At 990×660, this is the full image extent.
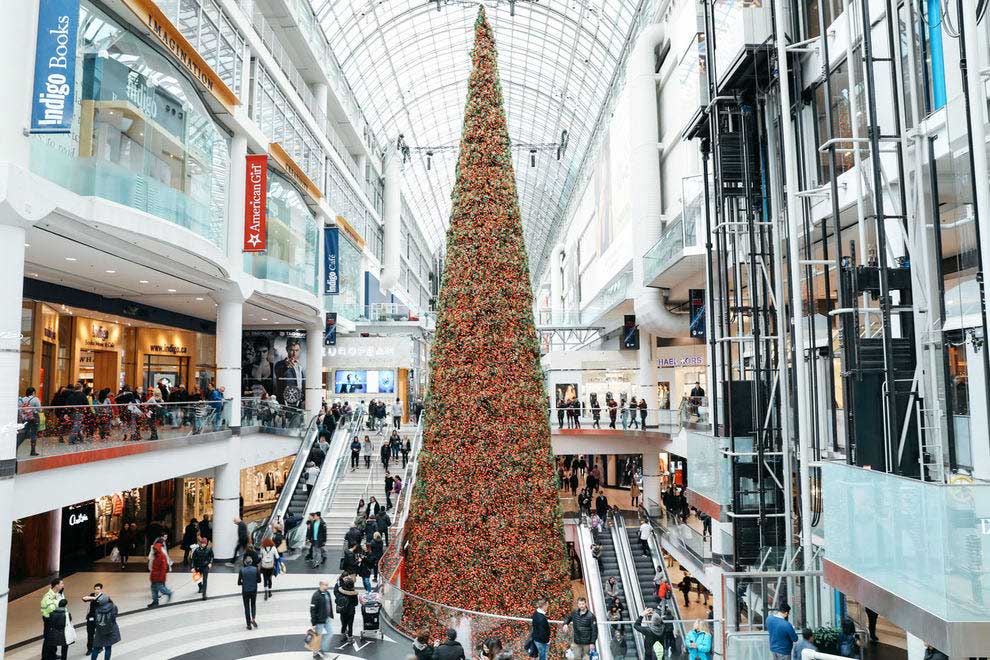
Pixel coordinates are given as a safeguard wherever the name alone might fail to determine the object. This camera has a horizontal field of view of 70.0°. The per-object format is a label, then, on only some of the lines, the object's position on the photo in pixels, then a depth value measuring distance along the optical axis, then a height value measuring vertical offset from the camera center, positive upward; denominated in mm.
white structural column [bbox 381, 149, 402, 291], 48281 +11417
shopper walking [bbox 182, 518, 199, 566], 18141 -3873
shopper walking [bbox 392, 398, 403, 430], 28250 -1218
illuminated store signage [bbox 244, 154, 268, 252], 20562 +5343
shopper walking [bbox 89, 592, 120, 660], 11008 -3704
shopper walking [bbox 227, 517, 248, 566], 18172 -3795
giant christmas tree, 13477 -862
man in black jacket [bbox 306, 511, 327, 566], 17938 -3811
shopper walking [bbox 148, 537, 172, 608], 14922 -3852
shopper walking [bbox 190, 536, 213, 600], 15391 -3766
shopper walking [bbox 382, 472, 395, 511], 21239 -3109
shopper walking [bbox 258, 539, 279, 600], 14852 -3676
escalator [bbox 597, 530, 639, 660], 22859 -6508
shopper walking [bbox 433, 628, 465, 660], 9805 -3710
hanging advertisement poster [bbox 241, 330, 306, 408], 31938 +1012
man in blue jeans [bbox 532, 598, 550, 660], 11016 -3874
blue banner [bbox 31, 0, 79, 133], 10938 +5099
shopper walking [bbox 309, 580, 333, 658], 11742 -3734
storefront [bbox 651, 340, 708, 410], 28016 +381
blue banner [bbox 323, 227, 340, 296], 30953 +5579
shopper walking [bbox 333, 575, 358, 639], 12328 -3773
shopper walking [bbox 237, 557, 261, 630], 12812 -3640
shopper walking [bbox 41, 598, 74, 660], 10938 -3787
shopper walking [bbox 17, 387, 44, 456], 11242 -473
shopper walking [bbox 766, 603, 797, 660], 8688 -3174
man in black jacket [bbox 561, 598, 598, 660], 11070 -3911
